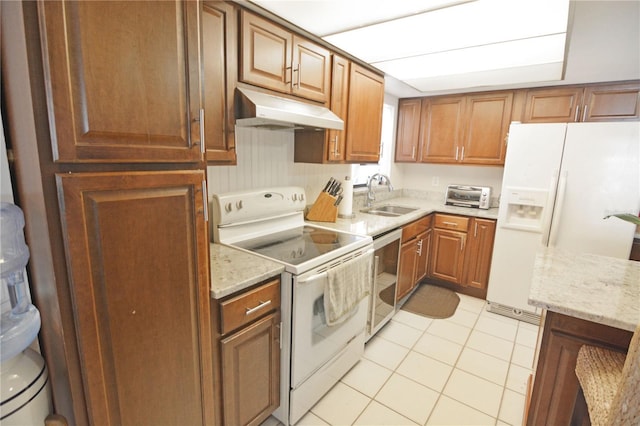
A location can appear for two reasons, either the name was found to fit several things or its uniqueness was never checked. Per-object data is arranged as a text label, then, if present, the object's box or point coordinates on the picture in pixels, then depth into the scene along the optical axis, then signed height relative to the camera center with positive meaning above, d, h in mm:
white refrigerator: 2363 -212
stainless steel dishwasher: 2297 -885
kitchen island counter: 1126 -587
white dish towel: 1670 -697
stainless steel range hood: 1529 +249
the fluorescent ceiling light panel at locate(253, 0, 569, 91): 1461 +719
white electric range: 1550 -545
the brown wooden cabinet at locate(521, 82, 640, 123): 2650 +583
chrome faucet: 3155 -277
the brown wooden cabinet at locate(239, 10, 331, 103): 1598 +557
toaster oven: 3348 -320
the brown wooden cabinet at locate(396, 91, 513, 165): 3221 +402
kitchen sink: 3092 -473
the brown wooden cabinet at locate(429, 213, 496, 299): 3141 -873
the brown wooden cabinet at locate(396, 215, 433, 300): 2762 -843
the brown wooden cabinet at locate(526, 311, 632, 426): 1190 -764
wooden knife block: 2441 -363
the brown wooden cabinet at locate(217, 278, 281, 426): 1321 -861
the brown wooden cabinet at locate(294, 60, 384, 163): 2229 +326
